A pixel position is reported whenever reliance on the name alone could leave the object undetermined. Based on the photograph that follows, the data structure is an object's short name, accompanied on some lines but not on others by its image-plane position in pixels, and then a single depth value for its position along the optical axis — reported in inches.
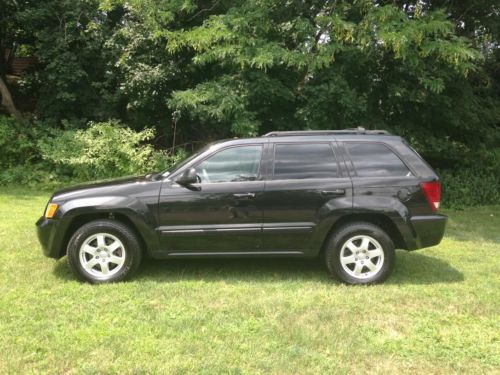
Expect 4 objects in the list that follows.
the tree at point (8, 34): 586.8
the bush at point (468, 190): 457.7
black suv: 203.5
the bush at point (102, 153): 469.4
